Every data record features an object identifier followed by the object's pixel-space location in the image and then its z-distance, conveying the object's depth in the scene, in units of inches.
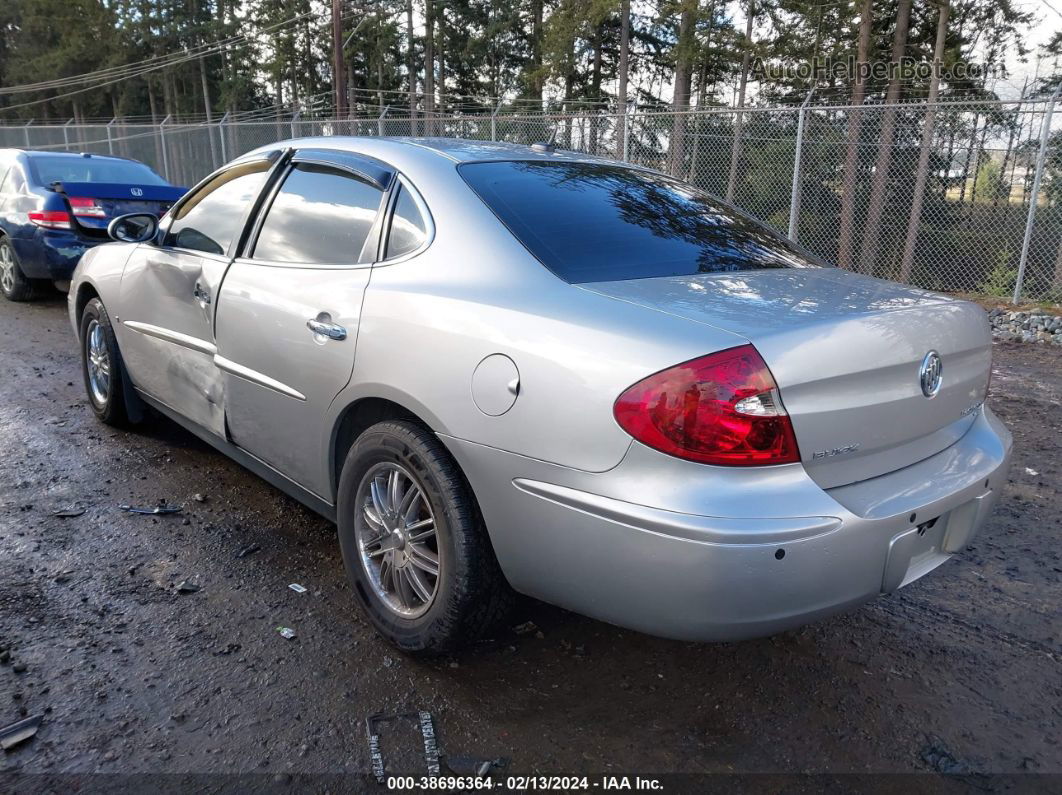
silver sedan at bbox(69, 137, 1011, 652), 77.1
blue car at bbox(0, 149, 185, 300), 318.3
